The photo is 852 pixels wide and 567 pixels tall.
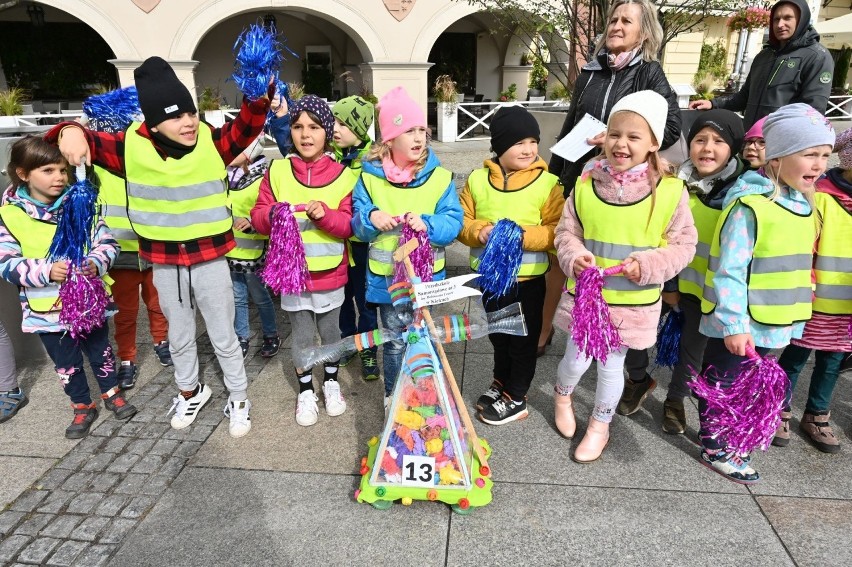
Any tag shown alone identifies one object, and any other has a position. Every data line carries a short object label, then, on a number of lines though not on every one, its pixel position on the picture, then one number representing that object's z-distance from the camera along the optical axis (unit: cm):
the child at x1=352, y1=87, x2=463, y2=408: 275
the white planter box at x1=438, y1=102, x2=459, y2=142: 1398
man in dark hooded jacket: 372
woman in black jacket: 300
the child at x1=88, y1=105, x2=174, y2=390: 339
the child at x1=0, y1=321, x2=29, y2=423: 331
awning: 1520
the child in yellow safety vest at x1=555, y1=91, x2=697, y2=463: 241
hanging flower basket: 1122
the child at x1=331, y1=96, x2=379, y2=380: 358
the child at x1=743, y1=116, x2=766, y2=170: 279
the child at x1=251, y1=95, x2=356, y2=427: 288
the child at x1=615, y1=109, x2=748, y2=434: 274
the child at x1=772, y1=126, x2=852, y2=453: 260
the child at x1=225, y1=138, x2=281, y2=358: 365
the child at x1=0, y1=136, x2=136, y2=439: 286
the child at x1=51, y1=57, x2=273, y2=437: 257
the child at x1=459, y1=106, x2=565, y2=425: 277
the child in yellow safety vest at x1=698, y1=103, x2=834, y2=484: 234
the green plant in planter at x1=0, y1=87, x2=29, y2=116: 1012
